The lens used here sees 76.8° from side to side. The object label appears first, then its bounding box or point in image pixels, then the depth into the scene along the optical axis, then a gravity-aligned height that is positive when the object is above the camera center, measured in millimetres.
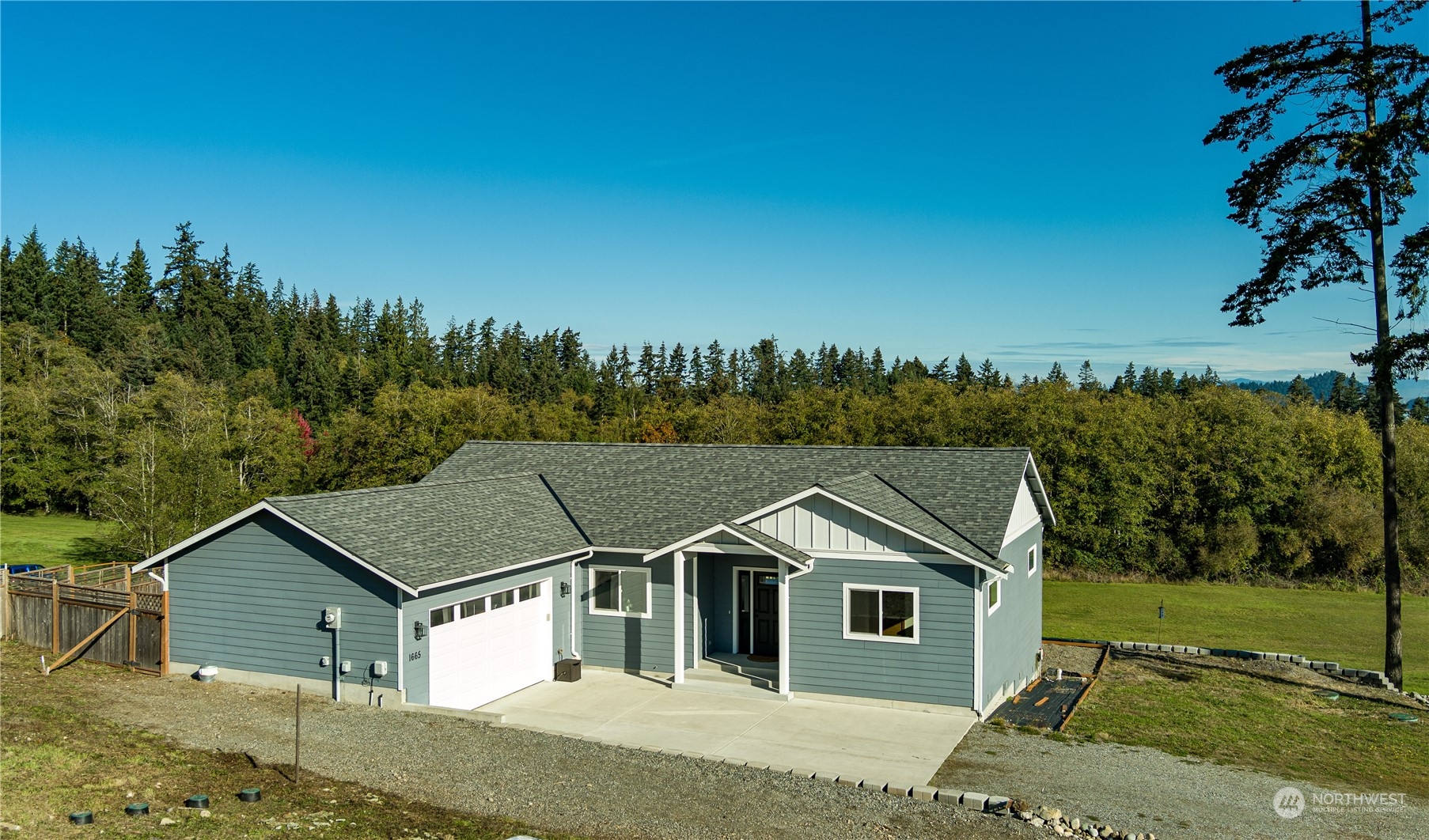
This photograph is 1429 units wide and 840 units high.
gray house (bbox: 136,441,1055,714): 14562 -3111
